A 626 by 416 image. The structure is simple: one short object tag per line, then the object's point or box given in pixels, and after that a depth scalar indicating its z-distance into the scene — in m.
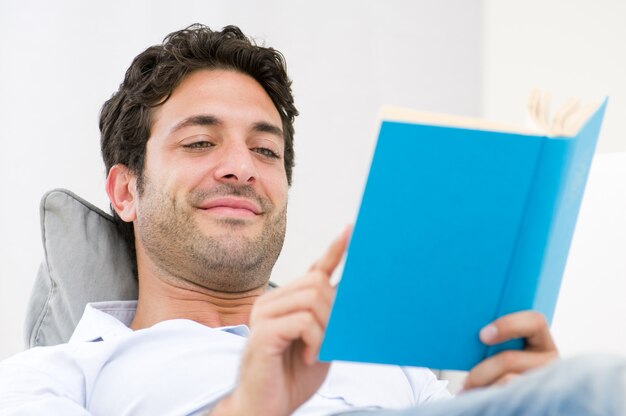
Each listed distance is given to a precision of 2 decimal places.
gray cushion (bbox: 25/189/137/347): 2.47
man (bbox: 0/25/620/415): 2.18
